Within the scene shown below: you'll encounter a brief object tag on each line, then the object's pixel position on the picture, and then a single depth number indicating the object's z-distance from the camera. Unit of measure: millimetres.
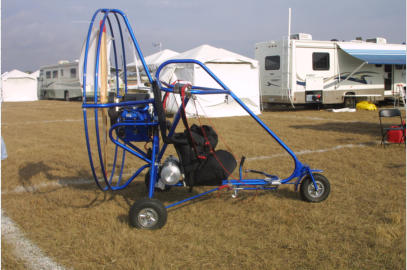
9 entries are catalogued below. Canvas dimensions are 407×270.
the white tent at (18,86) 30094
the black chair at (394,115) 8266
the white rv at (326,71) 16453
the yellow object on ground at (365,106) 16859
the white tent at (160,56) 22453
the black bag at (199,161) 4477
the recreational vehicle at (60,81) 28719
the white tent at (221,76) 14898
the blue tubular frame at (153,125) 4125
